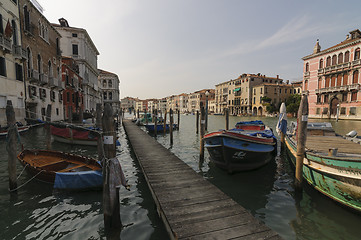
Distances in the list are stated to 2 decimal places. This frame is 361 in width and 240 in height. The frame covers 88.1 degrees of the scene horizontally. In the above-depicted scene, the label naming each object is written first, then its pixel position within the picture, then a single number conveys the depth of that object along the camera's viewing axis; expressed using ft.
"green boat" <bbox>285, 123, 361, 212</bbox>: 13.94
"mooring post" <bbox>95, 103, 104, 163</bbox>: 38.78
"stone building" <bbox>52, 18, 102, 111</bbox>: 115.34
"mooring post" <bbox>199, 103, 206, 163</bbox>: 31.59
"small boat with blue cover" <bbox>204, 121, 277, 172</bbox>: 22.80
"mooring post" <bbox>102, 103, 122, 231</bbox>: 13.01
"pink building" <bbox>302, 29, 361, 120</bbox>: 103.40
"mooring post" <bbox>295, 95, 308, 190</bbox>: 18.25
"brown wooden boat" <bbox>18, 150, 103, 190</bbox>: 18.67
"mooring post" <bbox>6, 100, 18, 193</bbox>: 18.44
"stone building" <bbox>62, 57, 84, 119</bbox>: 85.61
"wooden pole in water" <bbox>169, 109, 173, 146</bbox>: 49.24
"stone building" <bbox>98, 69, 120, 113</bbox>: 190.80
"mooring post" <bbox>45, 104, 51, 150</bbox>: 30.25
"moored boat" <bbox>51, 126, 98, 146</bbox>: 41.87
